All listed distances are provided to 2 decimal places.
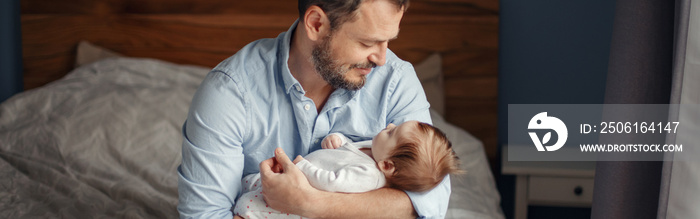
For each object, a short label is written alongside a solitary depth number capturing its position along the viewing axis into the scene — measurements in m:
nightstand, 2.48
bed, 1.89
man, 1.32
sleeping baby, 1.33
